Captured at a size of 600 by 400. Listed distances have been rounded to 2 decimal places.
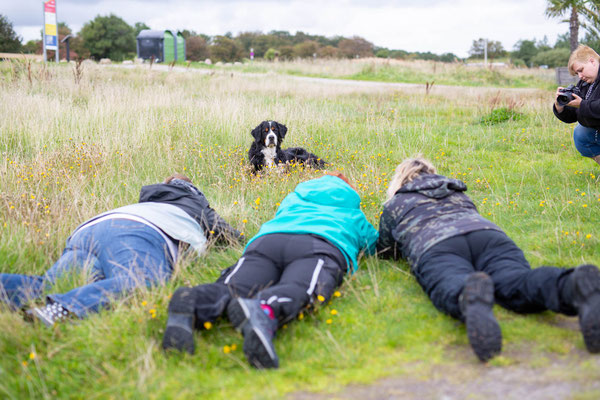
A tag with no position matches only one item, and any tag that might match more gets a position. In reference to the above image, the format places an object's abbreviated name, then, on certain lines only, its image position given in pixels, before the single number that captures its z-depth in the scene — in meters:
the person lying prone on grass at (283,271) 2.62
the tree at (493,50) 64.31
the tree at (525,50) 59.61
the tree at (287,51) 58.58
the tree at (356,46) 64.12
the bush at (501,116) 9.62
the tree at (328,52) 58.47
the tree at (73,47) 48.16
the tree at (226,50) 52.91
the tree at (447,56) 62.47
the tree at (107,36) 49.66
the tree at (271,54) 50.47
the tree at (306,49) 60.16
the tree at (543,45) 59.42
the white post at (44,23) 23.31
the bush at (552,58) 46.84
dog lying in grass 7.07
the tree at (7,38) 34.41
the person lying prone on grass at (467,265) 2.44
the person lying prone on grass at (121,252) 3.04
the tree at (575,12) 17.33
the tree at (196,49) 49.81
